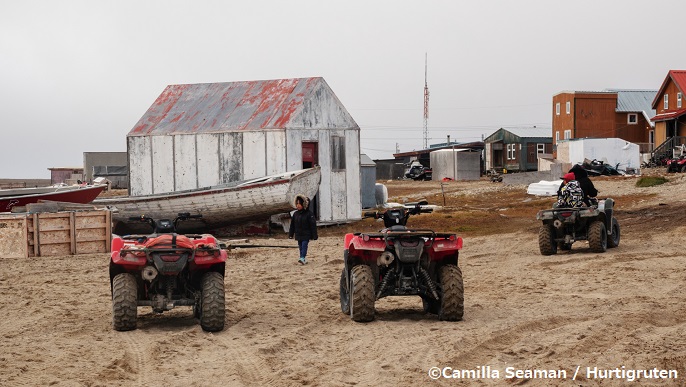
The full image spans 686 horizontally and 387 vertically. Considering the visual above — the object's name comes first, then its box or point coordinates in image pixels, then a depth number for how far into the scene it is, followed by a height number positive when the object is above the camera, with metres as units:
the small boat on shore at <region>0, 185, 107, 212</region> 29.56 -0.69
